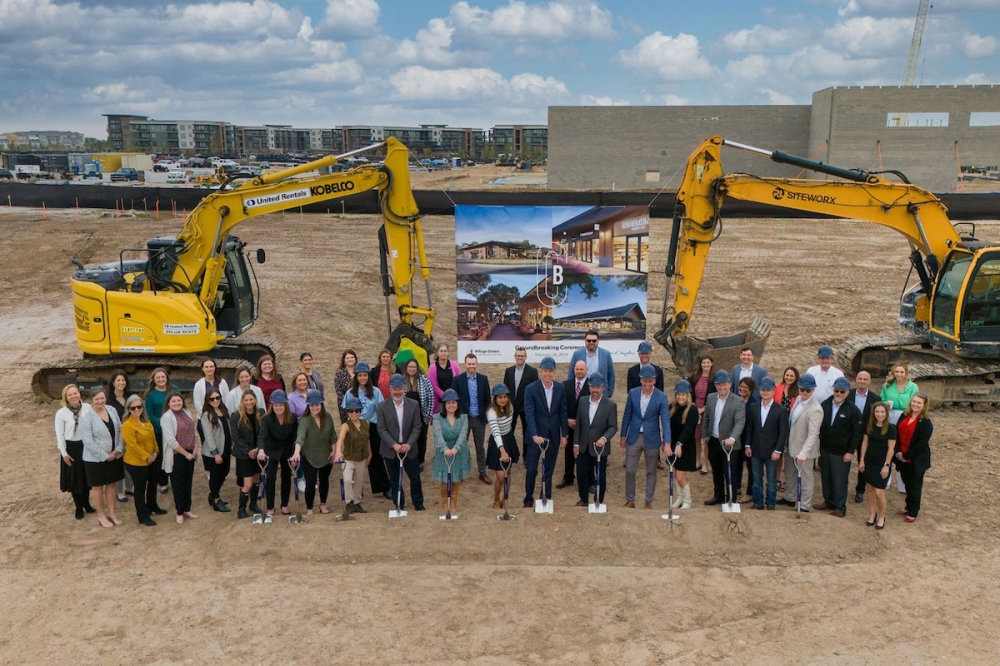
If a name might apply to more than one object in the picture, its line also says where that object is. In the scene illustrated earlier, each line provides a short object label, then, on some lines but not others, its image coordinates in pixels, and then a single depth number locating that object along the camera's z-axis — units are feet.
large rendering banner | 43.62
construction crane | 145.07
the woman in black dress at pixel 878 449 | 28.19
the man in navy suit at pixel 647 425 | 29.17
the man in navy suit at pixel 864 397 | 28.99
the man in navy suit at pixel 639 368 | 32.10
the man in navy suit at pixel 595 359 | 33.88
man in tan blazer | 28.84
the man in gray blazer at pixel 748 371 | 30.69
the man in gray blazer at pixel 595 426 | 29.37
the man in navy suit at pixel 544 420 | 29.73
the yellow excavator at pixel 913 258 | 42.01
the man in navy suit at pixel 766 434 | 28.84
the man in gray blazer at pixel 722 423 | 29.04
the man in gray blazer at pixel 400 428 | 29.14
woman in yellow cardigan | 28.19
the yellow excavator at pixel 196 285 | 42.01
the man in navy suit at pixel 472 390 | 31.79
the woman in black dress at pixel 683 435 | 29.01
